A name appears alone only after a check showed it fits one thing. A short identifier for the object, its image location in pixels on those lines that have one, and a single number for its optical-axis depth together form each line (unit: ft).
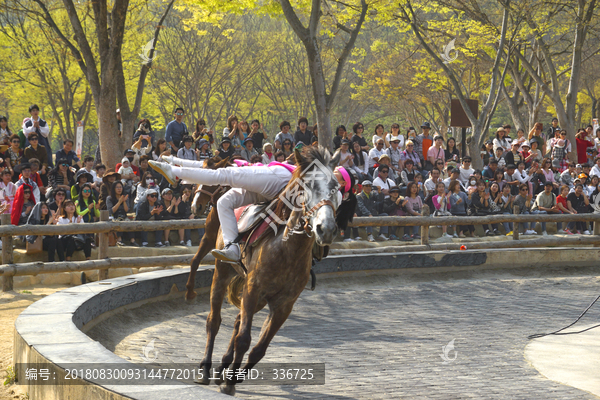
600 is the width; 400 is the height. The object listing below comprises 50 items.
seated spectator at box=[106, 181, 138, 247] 44.83
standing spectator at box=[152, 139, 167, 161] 51.62
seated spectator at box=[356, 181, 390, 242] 50.60
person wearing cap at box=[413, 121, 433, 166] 61.46
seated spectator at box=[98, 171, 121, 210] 45.50
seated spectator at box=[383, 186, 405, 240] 51.13
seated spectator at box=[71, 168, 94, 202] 43.62
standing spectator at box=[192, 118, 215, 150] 56.80
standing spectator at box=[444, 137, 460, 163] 65.00
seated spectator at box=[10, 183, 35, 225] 40.81
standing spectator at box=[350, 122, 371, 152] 57.52
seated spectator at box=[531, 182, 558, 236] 57.82
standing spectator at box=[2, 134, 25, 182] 48.52
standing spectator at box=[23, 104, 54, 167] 51.67
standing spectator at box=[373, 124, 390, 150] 58.60
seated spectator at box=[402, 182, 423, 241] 51.33
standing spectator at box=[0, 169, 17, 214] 42.19
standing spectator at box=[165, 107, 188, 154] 56.85
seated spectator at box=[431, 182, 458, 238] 52.85
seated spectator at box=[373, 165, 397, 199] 52.21
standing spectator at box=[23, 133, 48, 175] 49.24
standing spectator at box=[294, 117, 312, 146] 56.80
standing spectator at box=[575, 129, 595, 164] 75.56
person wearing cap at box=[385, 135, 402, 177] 57.98
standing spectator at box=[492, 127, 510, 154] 68.80
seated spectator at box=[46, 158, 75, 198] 47.24
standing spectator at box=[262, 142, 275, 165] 51.89
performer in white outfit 19.69
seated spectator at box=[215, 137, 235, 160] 52.16
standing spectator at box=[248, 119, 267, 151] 57.80
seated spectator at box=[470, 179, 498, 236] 55.11
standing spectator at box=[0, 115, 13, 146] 50.34
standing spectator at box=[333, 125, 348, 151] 56.55
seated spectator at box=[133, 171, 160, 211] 44.84
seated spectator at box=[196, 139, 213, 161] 53.76
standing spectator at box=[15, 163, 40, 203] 43.14
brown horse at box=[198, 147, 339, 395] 17.90
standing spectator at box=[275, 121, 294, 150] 56.13
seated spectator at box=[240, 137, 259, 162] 54.39
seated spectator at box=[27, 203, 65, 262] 38.52
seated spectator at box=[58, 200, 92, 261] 39.29
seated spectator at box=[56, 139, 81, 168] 52.03
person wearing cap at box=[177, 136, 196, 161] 50.67
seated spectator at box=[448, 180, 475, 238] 53.57
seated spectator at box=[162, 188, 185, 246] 46.11
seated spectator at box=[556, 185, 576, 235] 57.98
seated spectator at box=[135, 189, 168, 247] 44.32
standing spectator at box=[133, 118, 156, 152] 53.72
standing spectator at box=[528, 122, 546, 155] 69.96
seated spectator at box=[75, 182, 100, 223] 42.83
